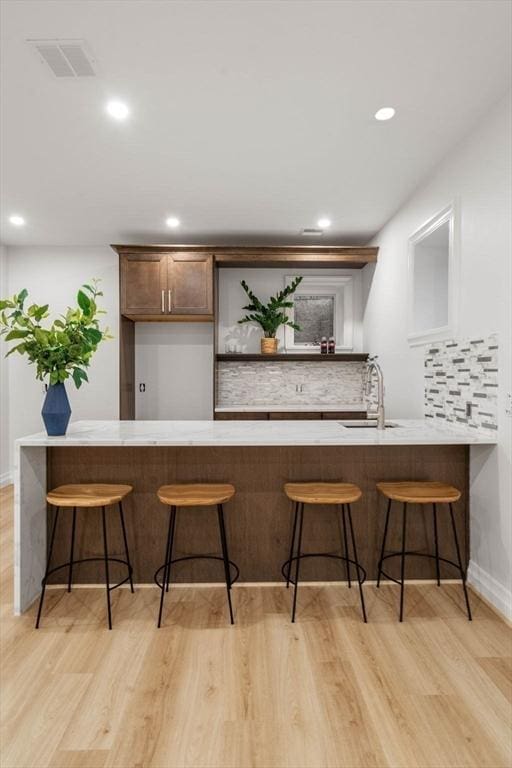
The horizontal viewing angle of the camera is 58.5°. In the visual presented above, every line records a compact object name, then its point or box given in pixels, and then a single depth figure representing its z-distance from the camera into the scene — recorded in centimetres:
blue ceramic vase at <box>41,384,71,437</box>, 243
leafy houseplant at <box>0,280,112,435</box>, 241
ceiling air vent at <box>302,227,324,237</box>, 441
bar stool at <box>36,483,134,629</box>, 222
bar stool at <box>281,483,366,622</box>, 226
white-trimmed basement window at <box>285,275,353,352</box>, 503
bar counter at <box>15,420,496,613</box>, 260
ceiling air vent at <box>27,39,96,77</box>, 199
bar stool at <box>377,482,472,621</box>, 228
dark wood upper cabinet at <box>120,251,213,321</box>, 446
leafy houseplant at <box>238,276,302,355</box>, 477
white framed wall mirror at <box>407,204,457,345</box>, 327
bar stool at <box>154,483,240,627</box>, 221
